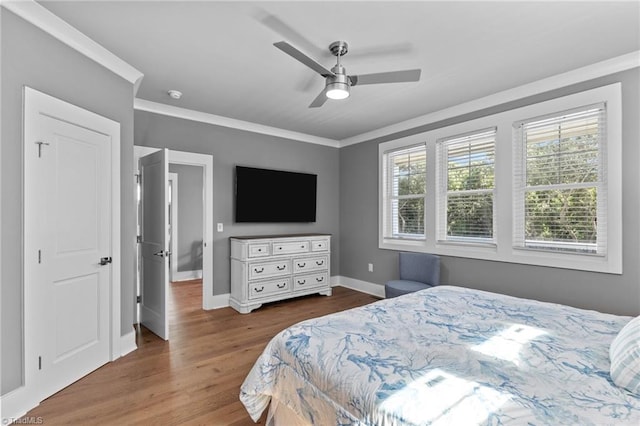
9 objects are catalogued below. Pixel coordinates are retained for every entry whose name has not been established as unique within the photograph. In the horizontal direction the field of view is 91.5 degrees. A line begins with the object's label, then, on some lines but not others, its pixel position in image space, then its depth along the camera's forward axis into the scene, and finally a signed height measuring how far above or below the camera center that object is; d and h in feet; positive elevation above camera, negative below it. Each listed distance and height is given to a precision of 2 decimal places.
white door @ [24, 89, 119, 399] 6.82 -0.76
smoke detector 11.05 +4.29
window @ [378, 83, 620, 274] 9.04 +0.98
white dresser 13.46 -2.56
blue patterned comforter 3.33 -2.07
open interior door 10.49 -1.10
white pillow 3.59 -1.82
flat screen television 14.73 +0.88
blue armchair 12.47 -2.59
